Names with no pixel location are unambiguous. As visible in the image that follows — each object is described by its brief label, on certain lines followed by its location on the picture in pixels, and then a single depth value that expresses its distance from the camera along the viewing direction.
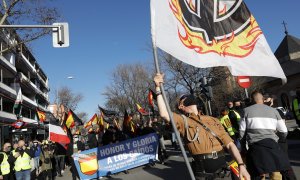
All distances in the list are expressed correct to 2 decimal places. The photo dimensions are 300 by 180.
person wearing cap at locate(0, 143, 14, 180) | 7.90
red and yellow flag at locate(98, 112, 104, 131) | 14.40
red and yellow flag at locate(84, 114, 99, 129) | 15.70
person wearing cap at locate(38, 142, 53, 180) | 10.09
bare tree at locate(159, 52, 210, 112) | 23.18
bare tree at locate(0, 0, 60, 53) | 14.22
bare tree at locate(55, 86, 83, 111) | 58.38
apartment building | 28.28
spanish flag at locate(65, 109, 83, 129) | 9.48
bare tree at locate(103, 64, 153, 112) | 43.46
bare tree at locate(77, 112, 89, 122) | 83.58
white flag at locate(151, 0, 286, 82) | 2.77
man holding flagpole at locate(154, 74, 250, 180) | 2.73
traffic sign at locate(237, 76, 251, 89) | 6.37
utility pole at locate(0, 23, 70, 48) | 9.17
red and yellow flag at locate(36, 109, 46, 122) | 14.94
